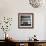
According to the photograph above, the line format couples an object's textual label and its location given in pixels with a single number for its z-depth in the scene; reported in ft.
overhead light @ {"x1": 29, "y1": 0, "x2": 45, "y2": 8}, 11.35
